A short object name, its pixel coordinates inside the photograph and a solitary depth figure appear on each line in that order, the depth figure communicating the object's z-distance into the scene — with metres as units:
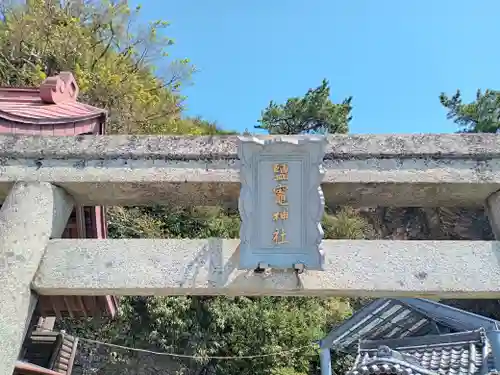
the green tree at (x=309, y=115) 14.79
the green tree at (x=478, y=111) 12.94
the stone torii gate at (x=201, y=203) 2.20
